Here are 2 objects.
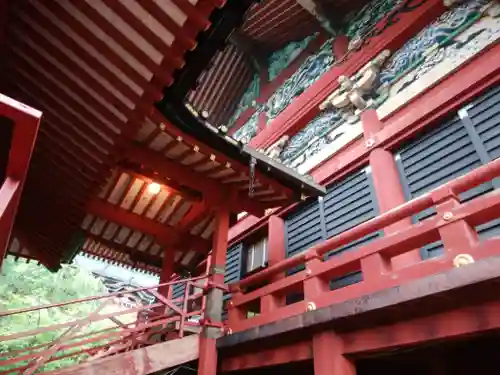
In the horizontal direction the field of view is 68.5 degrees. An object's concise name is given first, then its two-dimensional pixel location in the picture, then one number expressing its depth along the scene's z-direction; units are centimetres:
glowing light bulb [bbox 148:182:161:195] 622
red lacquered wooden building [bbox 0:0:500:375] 311
